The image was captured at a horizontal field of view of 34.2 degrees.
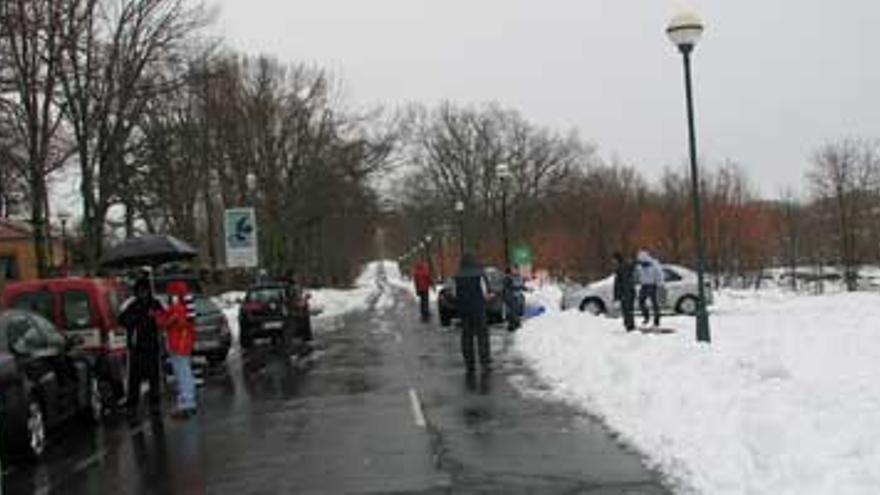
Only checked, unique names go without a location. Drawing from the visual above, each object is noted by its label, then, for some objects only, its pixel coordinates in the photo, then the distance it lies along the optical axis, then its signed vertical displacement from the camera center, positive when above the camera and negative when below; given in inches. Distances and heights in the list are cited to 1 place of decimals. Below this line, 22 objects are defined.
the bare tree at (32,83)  1331.2 +212.9
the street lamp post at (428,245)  4040.8 +114.3
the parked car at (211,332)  1045.2 -26.0
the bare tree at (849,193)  2471.7 +126.7
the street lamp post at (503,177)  1873.8 +137.4
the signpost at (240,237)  1792.6 +73.5
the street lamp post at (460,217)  2655.0 +140.0
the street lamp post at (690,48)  843.4 +132.8
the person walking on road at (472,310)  864.3 -16.3
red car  706.2 -3.8
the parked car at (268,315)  1321.4 -19.8
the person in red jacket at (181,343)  689.0 -21.3
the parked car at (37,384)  513.0 -31.0
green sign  2114.2 +37.1
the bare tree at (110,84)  1478.8 +231.2
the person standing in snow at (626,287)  1090.7 -10.3
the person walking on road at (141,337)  738.2 -19.0
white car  1606.8 -24.2
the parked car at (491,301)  1451.8 -19.5
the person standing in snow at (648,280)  1211.9 -5.8
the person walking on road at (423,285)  1830.7 +1.0
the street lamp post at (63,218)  2324.1 +150.1
